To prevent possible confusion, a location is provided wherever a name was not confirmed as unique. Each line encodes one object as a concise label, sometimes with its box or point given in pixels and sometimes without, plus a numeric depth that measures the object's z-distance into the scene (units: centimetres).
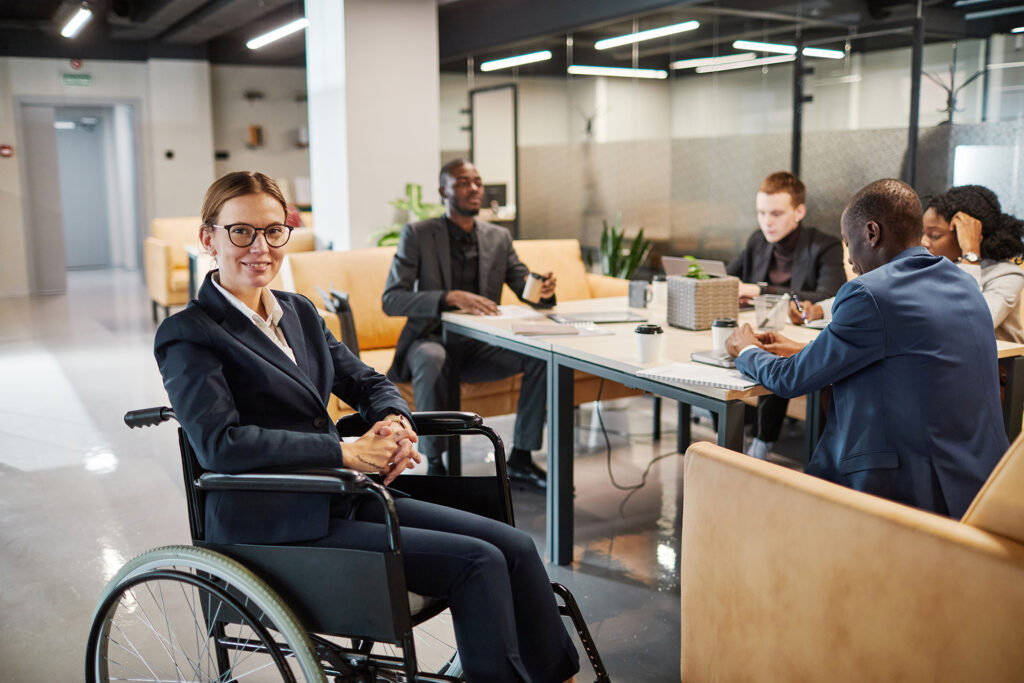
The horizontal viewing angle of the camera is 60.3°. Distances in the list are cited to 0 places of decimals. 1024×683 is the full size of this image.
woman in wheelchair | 168
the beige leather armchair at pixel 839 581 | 136
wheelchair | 157
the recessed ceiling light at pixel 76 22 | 904
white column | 606
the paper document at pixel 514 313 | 354
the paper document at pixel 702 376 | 235
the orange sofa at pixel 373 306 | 384
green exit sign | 1151
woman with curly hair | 299
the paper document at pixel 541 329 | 312
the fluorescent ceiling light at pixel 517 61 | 765
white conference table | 241
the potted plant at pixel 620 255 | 645
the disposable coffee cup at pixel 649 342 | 260
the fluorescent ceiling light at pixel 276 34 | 854
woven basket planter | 317
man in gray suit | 362
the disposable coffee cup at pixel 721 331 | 266
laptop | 347
